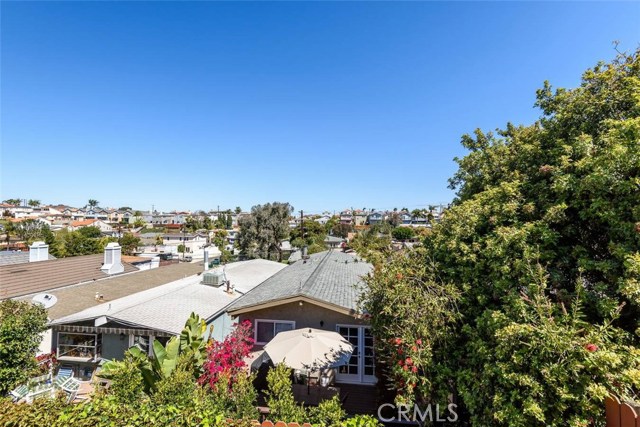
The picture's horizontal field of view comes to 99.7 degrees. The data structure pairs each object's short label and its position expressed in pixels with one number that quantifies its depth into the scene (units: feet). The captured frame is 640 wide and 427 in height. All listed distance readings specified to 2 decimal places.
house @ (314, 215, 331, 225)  521.33
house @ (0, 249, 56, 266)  79.66
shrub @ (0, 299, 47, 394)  27.02
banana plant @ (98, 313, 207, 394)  25.77
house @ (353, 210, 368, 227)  436.19
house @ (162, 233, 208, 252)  232.53
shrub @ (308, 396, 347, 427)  16.88
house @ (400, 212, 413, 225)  378.61
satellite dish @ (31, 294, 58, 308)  41.24
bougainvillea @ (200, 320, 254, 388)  25.59
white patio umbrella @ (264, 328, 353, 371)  25.54
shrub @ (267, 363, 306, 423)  18.11
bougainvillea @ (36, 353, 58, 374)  35.40
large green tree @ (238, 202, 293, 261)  134.51
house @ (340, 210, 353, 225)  468.91
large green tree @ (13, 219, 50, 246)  185.61
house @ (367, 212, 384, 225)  418.41
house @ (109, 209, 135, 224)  456.65
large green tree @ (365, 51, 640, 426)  13.91
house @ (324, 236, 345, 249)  209.09
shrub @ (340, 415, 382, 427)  16.17
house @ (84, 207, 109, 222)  457.68
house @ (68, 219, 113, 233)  299.01
